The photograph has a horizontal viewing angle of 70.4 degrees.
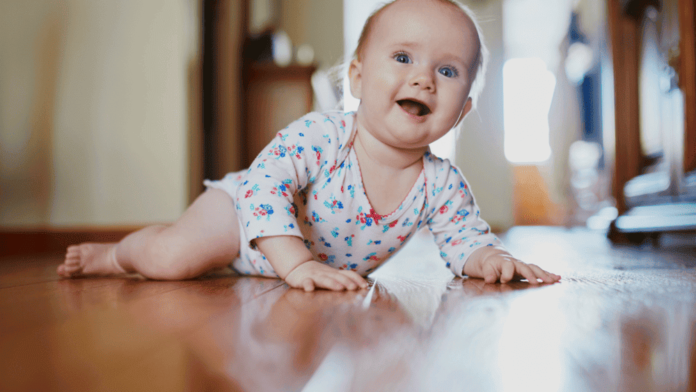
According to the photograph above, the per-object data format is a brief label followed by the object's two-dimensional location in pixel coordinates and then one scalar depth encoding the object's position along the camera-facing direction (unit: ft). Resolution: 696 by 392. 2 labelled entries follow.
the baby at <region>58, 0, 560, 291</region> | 2.27
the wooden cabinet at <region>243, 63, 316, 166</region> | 8.00
